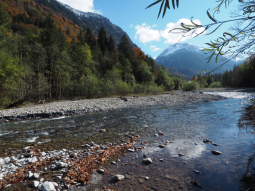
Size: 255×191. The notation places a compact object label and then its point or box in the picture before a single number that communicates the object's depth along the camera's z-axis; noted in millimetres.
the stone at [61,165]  4045
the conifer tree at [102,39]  50244
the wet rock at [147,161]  4225
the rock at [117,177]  3428
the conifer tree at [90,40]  47219
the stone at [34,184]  3229
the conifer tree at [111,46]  49812
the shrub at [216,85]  88438
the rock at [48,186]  3027
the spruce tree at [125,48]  51641
